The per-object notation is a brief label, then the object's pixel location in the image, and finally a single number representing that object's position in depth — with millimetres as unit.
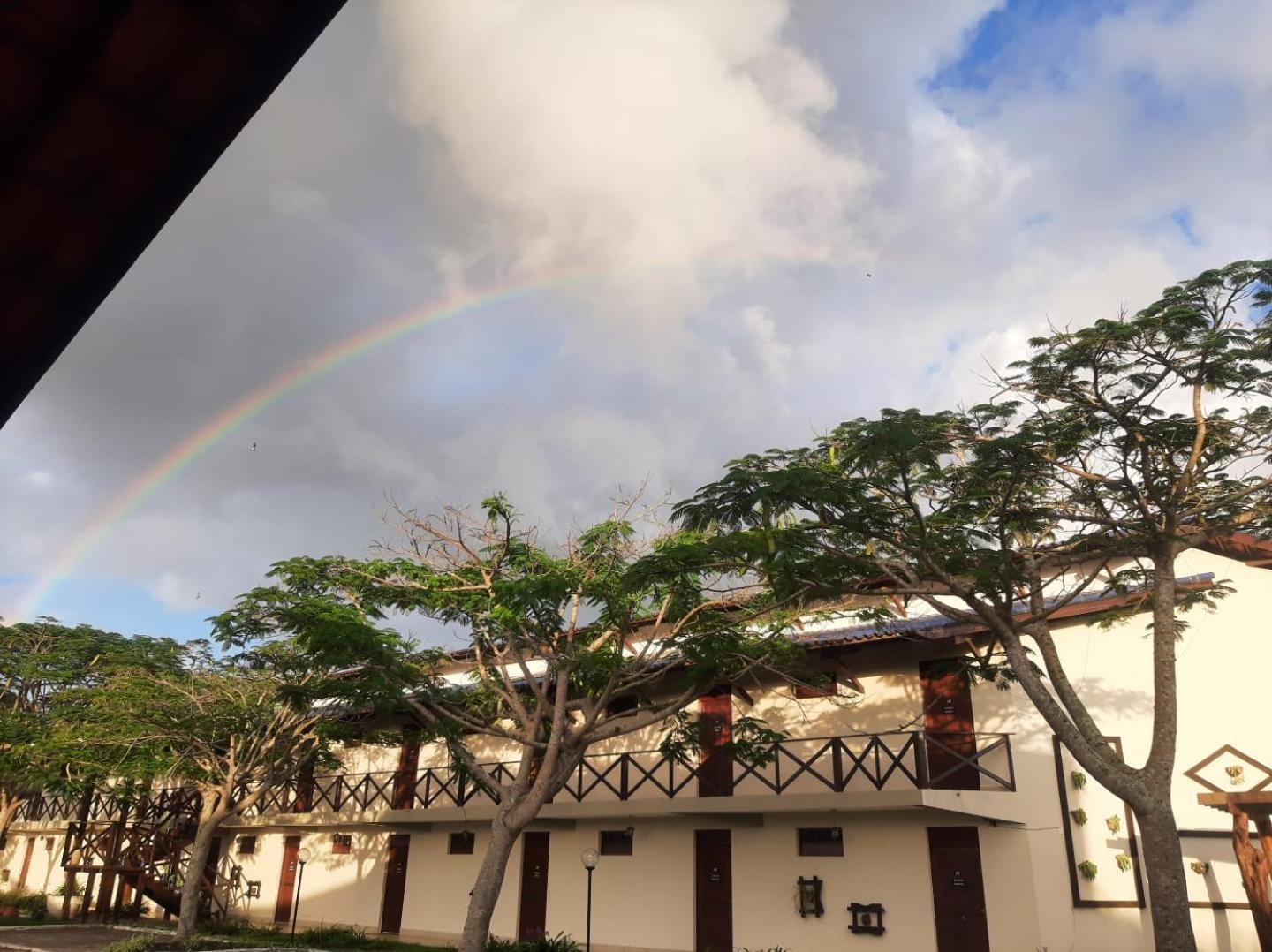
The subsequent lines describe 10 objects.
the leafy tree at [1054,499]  11859
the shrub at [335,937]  23205
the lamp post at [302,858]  25247
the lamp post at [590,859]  18391
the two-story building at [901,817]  16203
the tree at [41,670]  26984
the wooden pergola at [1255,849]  13852
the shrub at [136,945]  20091
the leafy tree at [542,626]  15812
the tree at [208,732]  22719
